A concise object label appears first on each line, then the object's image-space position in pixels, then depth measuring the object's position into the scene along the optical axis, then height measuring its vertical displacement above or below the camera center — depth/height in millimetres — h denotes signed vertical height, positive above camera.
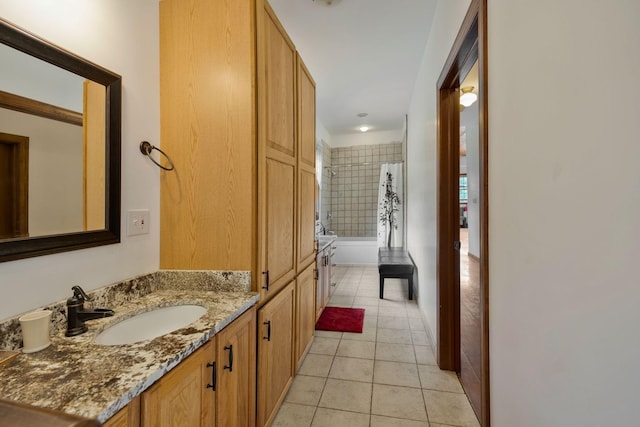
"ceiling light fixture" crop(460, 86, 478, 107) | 3518 +1500
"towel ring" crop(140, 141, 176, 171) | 1380 +323
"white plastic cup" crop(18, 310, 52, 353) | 834 -339
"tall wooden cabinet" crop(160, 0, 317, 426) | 1383 +357
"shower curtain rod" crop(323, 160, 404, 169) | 5906 +1115
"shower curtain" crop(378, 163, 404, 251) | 5359 +241
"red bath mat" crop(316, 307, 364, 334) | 2895 -1128
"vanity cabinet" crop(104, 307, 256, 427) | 735 -555
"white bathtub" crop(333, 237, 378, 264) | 5758 -719
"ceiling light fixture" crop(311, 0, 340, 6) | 2109 +1599
